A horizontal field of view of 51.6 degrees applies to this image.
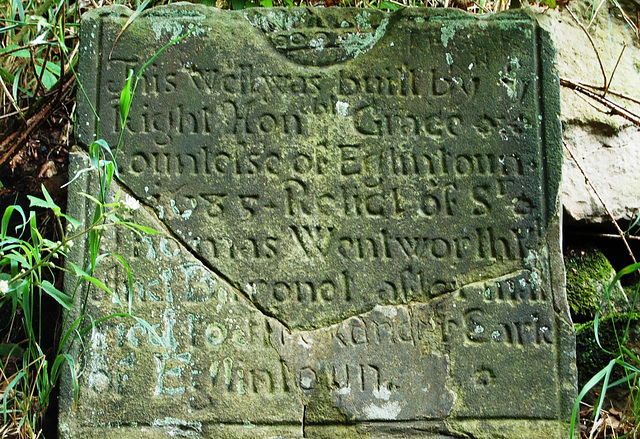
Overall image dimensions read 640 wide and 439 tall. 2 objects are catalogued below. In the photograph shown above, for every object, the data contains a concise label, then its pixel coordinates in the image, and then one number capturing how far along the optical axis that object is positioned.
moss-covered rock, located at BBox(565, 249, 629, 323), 3.11
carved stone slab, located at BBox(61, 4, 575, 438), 2.34
